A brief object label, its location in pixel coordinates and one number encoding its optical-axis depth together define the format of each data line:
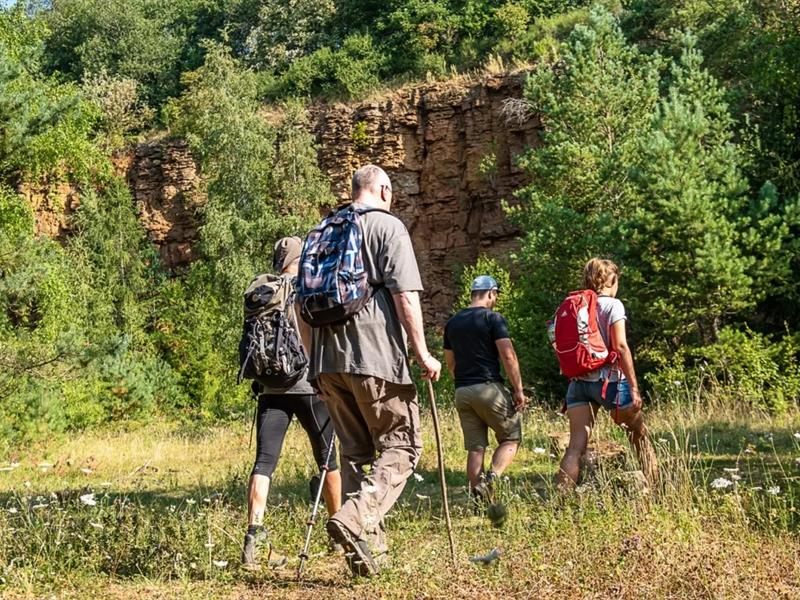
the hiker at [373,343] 4.53
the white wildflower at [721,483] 4.80
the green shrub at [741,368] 13.75
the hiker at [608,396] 5.93
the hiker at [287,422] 5.36
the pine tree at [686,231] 14.33
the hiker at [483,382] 6.67
